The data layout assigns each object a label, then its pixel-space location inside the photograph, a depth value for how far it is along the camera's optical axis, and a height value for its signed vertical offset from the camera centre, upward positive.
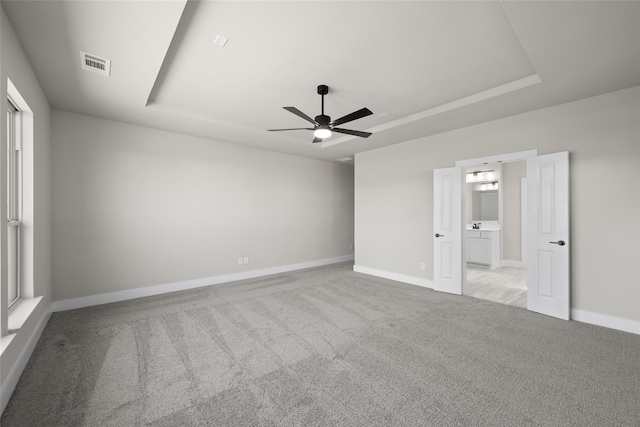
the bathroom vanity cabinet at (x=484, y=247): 6.40 -0.86
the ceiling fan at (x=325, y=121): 2.94 +1.04
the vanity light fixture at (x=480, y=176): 7.03 +0.95
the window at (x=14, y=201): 2.57 +0.12
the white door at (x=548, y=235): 3.47 -0.31
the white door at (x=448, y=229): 4.52 -0.30
